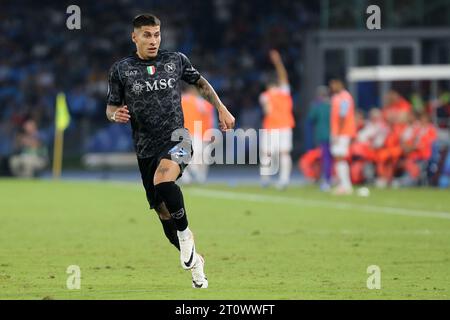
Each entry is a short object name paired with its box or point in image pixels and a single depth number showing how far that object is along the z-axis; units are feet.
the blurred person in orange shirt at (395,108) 95.66
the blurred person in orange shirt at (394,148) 94.34
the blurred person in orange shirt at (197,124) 94.99
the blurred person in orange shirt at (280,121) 91.20
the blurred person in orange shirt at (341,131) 83.30
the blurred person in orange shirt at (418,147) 92.94
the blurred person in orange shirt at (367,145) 95.76
